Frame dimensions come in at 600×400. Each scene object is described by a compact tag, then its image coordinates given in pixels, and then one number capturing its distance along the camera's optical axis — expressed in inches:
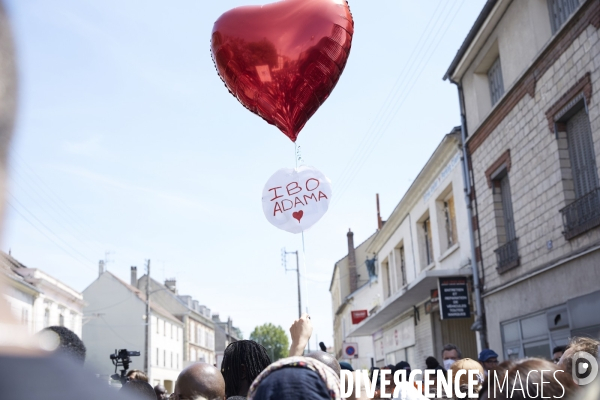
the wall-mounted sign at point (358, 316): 1298.0
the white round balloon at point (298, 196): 203.6
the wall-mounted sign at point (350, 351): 911.7
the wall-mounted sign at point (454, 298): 623.8
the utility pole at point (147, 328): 1553.4
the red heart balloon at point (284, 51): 216.4
